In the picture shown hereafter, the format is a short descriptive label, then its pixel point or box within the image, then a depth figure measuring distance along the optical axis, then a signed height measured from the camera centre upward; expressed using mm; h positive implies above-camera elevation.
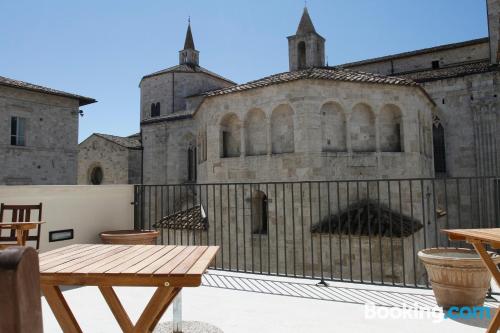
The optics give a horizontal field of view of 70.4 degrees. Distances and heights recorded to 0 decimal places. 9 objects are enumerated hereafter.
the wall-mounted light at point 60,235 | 5660 -791
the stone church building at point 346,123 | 12000 +2229
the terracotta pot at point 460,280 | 3846 -1110
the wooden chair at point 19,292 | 1081 -331
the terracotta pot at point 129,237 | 5758 -856
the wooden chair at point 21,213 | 4969 -370
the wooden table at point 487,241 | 2795 -560
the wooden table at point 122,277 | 2201 -576
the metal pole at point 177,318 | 3299 -1251
